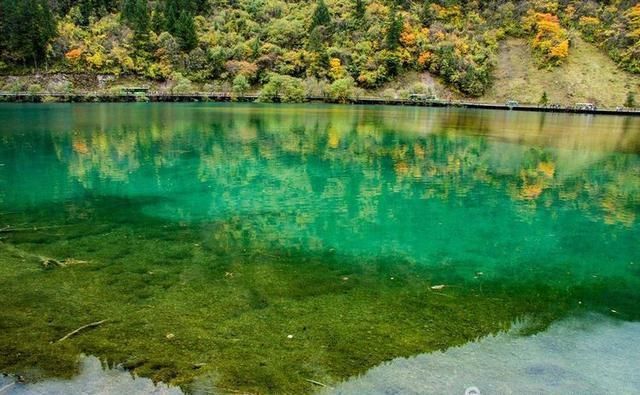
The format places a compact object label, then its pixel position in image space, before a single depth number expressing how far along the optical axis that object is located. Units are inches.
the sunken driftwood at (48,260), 395.7
